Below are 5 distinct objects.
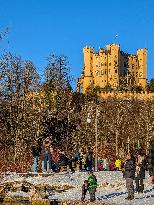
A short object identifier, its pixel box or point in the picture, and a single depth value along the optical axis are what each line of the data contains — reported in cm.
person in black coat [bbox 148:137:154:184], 2511
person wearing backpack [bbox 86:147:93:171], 3362
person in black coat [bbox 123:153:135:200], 2289
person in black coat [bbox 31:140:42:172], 3105
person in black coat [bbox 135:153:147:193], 2466
